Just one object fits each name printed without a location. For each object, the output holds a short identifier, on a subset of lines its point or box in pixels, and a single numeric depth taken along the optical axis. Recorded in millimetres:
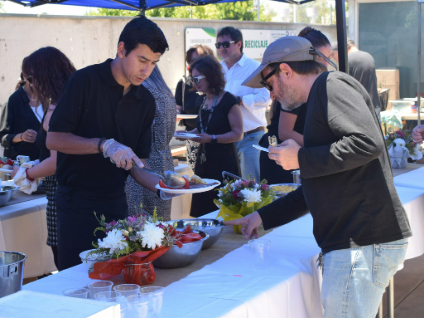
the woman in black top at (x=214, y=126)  3650
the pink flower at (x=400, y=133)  4098
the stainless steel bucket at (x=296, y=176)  2877
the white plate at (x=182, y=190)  2045
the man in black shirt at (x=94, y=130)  2035
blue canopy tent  5457
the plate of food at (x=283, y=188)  2670
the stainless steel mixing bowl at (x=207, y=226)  2010
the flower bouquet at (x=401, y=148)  3975
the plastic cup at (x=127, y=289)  1372
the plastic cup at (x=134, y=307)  1348
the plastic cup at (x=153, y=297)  1396
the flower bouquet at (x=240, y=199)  2287
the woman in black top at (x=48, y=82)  2529
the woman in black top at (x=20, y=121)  3895
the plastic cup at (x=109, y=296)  1306
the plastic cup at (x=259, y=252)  1801
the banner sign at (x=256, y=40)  11062
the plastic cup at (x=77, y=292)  1316
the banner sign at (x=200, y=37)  9908
